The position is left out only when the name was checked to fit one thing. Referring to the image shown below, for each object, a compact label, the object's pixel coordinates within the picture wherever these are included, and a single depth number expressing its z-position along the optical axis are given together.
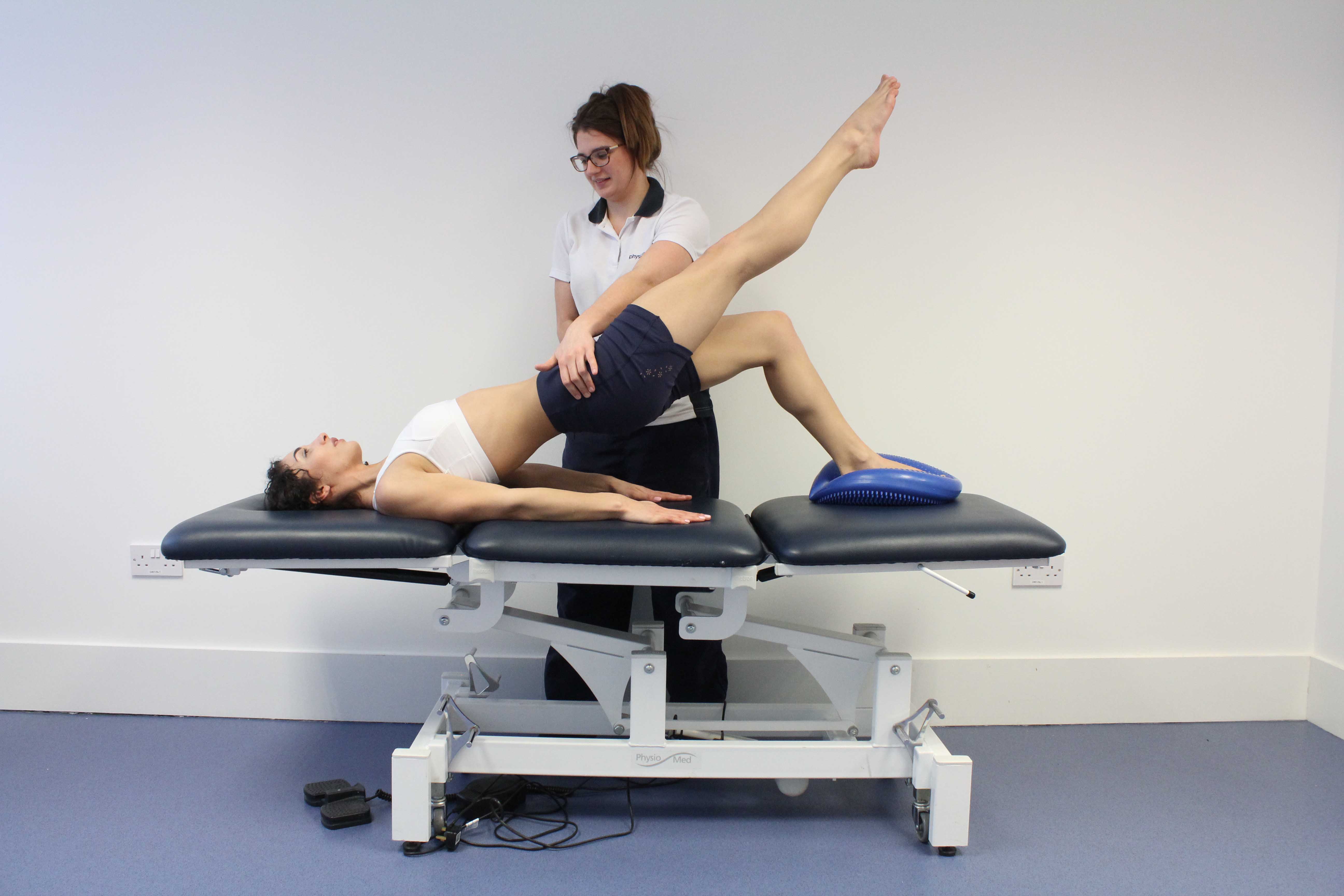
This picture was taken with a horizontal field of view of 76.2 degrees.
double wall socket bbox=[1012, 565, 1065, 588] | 2.18
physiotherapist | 1.77
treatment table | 1.38
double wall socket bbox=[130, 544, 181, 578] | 2.19
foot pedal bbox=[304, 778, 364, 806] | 1.68
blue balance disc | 1.55
